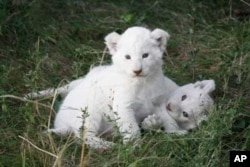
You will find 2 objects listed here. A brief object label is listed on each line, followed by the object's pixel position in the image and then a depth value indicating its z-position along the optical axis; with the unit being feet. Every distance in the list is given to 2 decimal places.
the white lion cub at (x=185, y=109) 35.16
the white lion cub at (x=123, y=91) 34.20
